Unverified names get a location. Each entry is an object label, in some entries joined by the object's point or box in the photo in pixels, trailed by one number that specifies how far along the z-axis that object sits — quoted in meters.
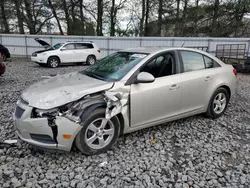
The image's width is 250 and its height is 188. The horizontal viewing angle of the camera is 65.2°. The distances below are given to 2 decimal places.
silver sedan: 2.40
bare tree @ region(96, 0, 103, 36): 20.84
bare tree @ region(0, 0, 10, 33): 18.33
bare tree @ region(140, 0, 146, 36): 20.73
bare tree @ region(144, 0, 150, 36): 20.58
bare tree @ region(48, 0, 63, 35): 19.96
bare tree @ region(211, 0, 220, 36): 18.42
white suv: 10.98
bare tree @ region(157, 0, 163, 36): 19.76
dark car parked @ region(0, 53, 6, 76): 6.55
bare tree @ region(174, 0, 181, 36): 19.83
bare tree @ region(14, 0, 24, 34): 18.39
